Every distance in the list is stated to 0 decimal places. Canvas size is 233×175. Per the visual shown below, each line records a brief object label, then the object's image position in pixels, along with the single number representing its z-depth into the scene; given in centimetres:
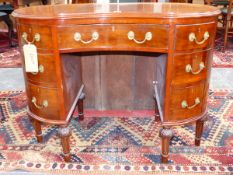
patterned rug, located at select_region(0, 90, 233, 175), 160
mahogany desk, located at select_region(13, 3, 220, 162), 132
